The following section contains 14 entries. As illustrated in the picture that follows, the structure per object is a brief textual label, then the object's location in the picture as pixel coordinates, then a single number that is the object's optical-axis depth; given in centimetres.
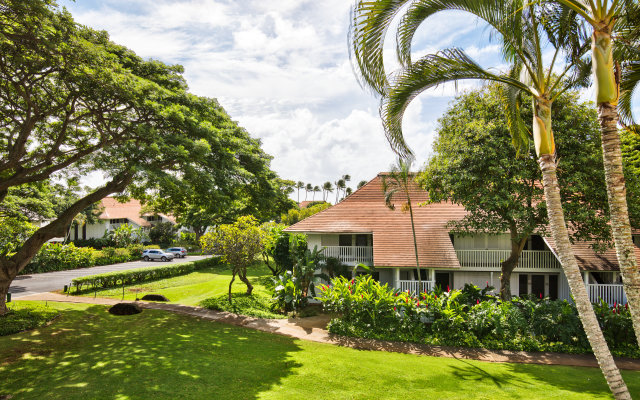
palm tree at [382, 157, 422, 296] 1612
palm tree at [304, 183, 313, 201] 12712
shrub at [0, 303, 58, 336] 1162
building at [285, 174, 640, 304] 1669
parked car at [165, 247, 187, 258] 3975
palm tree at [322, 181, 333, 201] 10644
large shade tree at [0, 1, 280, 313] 1009
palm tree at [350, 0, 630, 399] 519
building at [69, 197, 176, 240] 4505
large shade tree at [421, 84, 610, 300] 1282
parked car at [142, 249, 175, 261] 3631
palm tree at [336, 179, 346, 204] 9844
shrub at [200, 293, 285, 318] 1582
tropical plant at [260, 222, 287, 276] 1845
